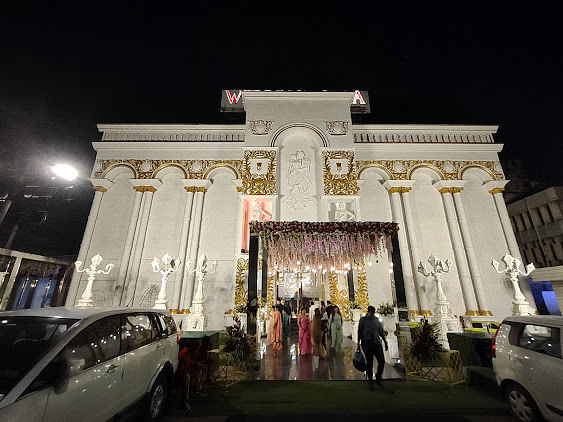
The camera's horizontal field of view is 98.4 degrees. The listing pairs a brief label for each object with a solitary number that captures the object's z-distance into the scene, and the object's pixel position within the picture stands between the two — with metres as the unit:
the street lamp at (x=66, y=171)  8.90
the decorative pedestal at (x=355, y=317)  9.63
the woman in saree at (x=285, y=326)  10.63
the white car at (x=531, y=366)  3.18
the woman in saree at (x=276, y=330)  8.46
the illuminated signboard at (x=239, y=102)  15.92
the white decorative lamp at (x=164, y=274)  9.50
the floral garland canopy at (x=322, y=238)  7.32
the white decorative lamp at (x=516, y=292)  9.28
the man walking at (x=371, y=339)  5.03
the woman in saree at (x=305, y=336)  7.60
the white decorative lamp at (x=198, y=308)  9.77
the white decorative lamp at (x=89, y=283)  9.57
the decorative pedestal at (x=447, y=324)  8.84
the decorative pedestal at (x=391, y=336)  7.08
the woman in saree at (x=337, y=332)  8.23
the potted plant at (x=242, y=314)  9.69
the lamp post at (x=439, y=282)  9.12
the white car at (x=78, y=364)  2.04
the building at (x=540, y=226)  16.44
